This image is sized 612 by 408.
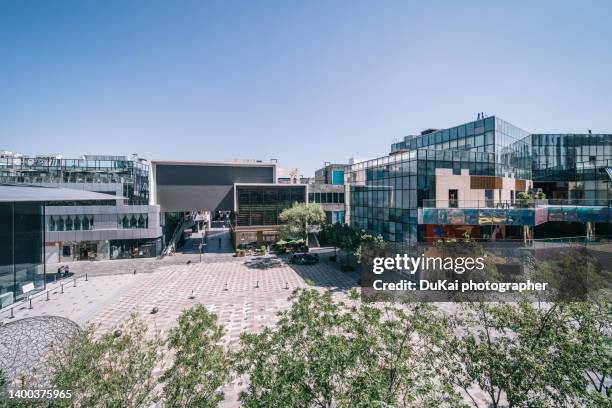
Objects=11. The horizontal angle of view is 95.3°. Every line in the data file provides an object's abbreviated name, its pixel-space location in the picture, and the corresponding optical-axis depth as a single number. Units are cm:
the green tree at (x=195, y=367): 733
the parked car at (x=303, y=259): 3797
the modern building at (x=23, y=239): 2383
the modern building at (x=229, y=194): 4562
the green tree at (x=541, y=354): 772
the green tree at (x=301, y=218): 3872
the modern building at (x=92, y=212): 3819
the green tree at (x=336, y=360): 685
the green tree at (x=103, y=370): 700
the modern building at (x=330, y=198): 5034
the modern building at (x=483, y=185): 2636
